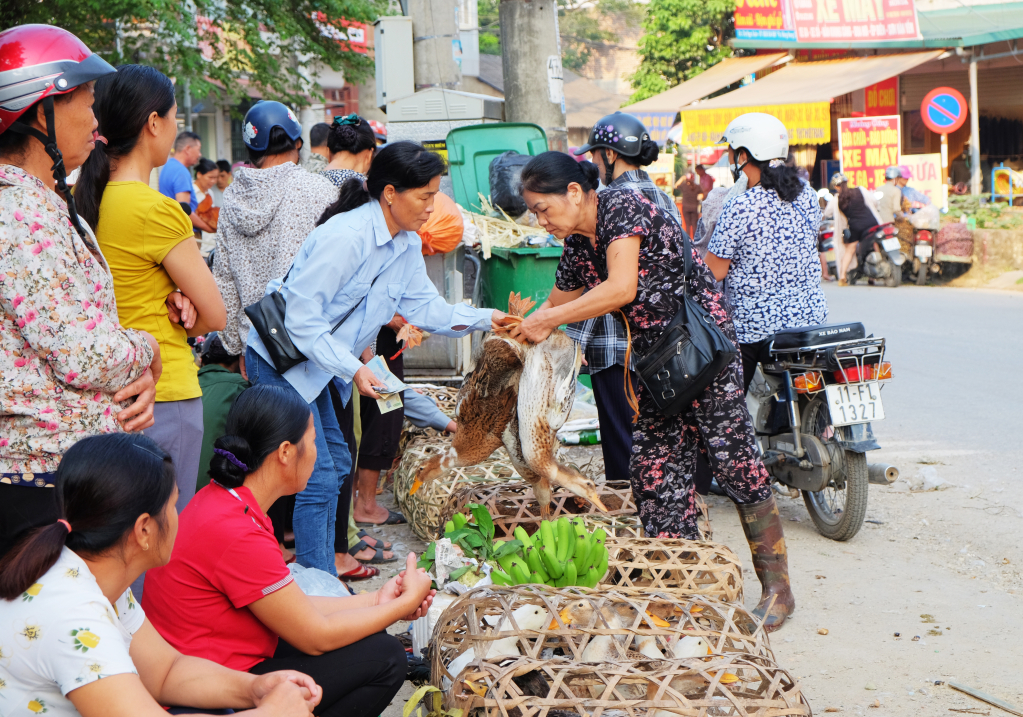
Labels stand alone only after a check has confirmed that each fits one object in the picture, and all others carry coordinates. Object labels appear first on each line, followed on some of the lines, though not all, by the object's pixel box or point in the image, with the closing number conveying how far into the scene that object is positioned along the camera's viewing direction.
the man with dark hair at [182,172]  8.11
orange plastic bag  5.65
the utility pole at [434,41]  8.55
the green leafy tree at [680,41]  25.34
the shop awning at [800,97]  17.98
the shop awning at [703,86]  21.70
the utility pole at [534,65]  8.05
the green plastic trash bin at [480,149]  7.21
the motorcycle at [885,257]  13.88
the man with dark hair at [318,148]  6.06
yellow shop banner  18.06
